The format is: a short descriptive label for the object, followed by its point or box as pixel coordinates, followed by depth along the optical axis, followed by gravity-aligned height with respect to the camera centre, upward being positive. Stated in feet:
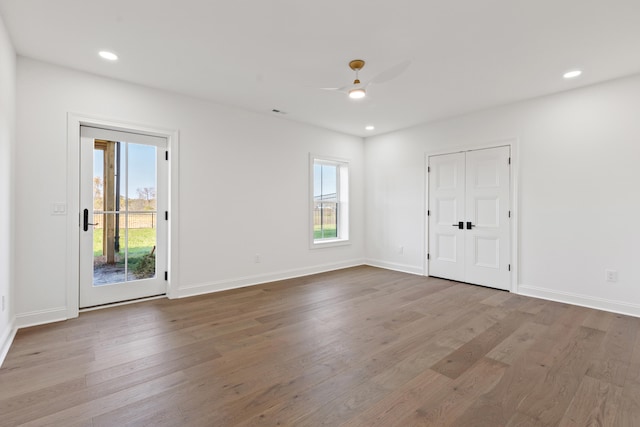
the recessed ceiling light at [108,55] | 9.64 +5.13
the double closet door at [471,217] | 14.30 -0.13
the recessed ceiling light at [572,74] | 10.77 +5.11
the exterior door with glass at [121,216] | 11.21 -0.12
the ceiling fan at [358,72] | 8.66 +4.20
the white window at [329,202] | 18.67 +0.78
